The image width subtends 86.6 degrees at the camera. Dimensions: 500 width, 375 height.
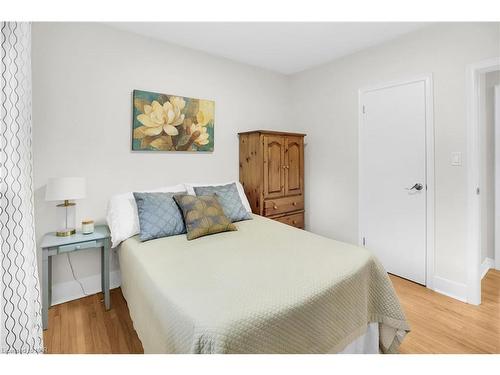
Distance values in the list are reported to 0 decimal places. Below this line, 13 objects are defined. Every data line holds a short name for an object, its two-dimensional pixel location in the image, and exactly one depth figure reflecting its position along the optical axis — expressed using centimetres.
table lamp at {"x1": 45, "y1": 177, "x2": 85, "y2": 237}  200
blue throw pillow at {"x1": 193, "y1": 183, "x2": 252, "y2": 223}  258
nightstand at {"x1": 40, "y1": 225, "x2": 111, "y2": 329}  193
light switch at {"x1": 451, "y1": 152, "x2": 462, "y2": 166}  228
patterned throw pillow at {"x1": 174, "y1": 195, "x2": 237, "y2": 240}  212
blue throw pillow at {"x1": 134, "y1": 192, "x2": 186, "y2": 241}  208
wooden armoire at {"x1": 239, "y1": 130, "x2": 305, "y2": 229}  306
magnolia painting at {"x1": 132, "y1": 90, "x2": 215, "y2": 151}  257
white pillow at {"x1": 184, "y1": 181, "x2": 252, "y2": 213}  268
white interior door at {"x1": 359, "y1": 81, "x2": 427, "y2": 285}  255
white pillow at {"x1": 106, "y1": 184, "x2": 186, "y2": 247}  215
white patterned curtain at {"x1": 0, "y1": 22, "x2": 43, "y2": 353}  133
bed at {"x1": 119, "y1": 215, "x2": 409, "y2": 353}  109
